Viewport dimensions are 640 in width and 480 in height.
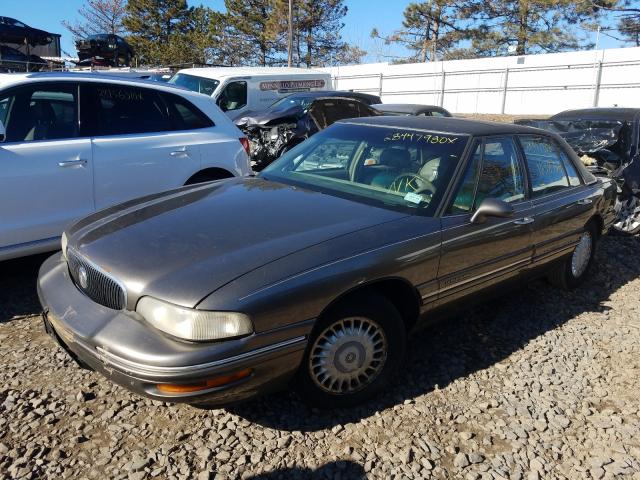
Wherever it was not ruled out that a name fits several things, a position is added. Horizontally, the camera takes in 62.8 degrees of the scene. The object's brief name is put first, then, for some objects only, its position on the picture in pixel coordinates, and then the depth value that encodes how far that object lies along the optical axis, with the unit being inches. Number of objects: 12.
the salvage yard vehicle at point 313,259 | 92.6
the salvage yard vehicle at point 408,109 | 419.8
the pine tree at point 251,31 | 1685.5
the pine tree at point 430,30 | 1605.6
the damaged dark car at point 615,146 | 261.1
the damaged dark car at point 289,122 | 395.2
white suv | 159.2
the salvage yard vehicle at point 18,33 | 848.3
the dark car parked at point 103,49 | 927.0
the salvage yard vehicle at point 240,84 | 488.7
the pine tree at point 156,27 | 1679.4
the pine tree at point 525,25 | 1338.6
